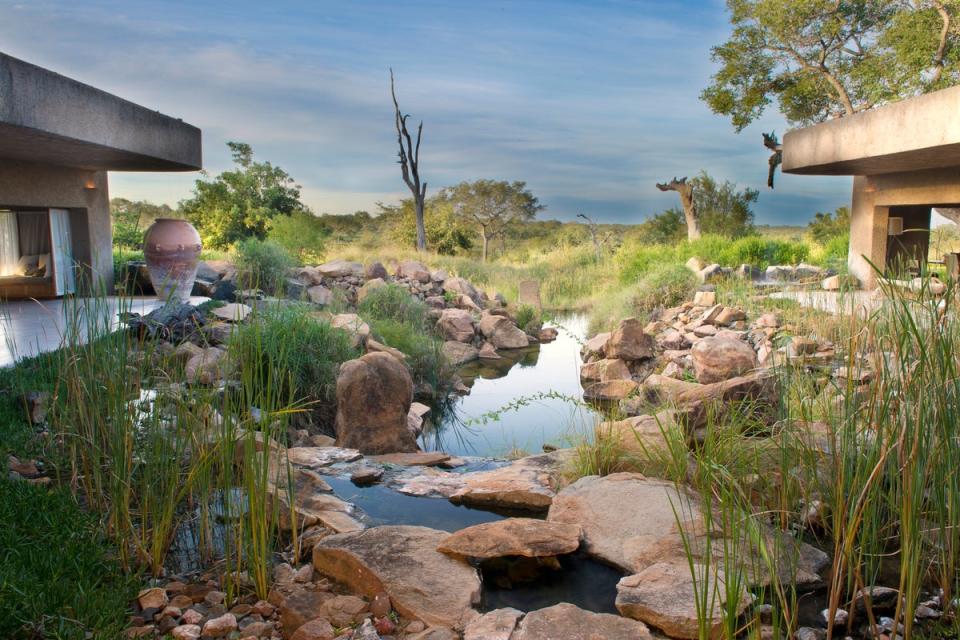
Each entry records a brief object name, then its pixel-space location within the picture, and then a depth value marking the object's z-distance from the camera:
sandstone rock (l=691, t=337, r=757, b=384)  6.25
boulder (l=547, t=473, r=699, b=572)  2.57
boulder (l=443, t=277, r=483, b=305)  12.09
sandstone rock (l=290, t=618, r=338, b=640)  2.00
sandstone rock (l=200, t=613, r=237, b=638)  2.01
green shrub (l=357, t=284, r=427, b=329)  9.34
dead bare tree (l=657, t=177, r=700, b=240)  17.61
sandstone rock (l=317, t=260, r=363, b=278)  11.30
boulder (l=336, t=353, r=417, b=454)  4.89
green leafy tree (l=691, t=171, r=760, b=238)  19.94
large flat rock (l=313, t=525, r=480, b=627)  2.21
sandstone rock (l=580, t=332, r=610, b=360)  8.34
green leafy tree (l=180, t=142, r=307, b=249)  19.56
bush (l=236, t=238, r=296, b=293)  9.64
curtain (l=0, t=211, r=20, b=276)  8.48
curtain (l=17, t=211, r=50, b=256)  8.67
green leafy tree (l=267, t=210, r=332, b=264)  14.18
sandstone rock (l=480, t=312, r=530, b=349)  10.10
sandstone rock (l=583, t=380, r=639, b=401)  6.98
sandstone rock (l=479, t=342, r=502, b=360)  9.46
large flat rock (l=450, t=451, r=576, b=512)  3.38
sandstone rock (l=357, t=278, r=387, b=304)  9.99
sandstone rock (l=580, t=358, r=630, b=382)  7.46
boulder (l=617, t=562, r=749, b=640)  2.04
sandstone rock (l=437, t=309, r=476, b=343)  9.71
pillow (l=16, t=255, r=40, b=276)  8.68
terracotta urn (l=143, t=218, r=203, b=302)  7.96
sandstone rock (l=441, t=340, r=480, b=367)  8.85
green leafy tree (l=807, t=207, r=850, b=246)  20.83
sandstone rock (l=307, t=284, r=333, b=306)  9.59
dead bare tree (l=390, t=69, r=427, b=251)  19.96
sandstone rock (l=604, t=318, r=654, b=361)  7.95
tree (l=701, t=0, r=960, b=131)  14.11
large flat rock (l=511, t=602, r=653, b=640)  1.97
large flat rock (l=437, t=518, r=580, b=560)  2.52
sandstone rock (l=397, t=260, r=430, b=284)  12.23
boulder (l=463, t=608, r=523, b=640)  2.00
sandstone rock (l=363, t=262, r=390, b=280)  11.36
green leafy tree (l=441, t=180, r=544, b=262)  26.84
